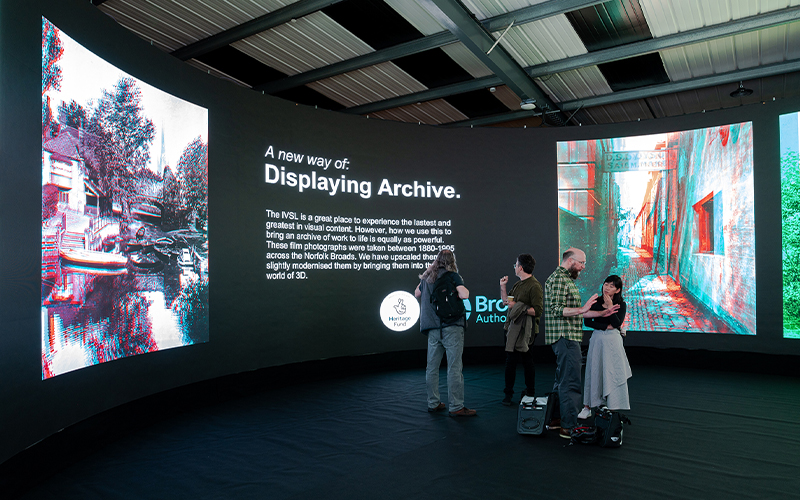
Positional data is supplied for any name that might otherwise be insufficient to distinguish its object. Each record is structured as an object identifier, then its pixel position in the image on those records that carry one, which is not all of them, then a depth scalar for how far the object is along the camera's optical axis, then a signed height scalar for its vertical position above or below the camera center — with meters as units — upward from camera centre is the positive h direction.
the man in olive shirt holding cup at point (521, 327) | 4.71 -0.76
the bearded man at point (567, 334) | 3.82 -0.65
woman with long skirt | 3.76 -0.84
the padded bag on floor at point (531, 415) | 3.83 -1.30
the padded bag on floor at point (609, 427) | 3.56 -1.29
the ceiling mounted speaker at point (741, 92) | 7.63 +2.52
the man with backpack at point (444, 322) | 4.44 -0.65
